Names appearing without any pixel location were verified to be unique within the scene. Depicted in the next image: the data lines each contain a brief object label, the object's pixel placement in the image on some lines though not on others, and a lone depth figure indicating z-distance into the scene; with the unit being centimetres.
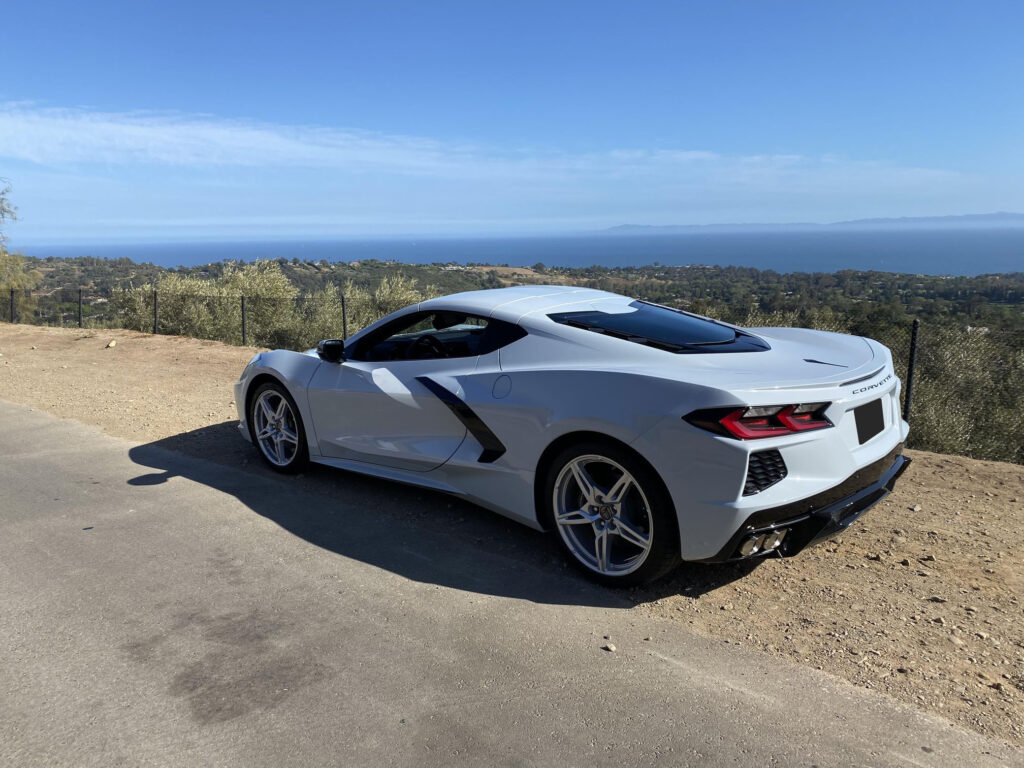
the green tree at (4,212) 2747
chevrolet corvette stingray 321
